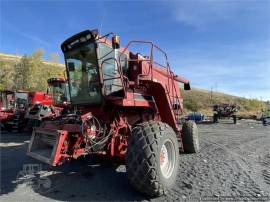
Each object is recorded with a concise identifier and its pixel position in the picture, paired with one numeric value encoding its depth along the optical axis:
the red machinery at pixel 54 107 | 8.27
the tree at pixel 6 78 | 26.36
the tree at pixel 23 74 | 26.50
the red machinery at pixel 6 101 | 11.32
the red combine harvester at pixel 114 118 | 3.09
